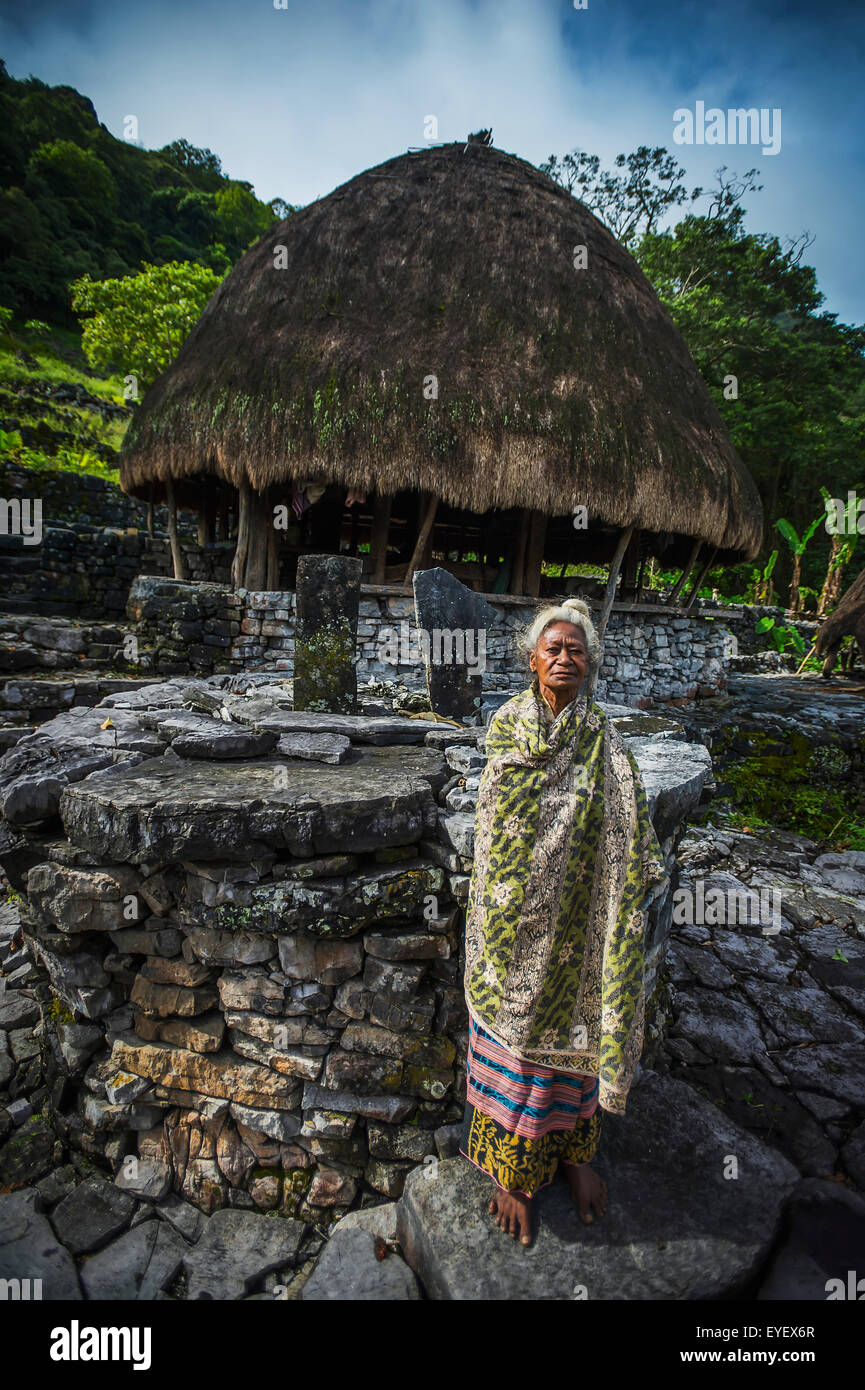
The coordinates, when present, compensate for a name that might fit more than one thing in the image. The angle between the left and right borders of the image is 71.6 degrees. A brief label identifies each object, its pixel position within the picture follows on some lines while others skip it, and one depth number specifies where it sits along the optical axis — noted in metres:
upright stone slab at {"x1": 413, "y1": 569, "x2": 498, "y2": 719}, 3.84
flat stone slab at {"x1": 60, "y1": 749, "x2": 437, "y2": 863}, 2.06
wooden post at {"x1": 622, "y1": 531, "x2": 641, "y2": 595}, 10.85
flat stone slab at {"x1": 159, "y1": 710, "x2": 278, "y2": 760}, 2.64
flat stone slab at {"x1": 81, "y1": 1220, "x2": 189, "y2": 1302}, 1.92
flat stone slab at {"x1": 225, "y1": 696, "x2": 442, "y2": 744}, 2.99
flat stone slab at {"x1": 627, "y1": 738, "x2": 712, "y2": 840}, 2.43
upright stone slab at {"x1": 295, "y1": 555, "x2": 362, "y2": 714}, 3.61
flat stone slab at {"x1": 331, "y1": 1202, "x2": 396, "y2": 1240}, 1.99
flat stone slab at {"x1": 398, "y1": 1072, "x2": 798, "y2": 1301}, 1.65
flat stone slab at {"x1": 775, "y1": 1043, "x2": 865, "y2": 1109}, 2.62
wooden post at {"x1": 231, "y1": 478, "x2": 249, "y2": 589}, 8.37
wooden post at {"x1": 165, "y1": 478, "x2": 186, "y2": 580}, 9.18
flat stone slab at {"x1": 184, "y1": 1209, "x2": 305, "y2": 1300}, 1.93
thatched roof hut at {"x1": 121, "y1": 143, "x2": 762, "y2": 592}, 7.18
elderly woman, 1.63
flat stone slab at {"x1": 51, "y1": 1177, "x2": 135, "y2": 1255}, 2.05
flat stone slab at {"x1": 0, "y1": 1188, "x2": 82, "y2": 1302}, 1.91
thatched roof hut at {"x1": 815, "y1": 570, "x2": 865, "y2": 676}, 9.49
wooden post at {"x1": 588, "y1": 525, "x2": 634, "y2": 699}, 8.47
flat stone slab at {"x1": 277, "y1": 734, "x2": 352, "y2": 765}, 2.64
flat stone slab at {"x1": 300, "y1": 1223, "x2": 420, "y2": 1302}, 1.78
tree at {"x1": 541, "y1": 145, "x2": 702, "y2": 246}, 17.69
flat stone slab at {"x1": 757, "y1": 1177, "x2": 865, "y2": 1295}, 1.70
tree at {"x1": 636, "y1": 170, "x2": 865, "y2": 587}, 17.89
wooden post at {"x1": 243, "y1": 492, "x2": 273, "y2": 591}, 8.35
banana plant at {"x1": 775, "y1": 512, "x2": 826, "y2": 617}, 16.89
